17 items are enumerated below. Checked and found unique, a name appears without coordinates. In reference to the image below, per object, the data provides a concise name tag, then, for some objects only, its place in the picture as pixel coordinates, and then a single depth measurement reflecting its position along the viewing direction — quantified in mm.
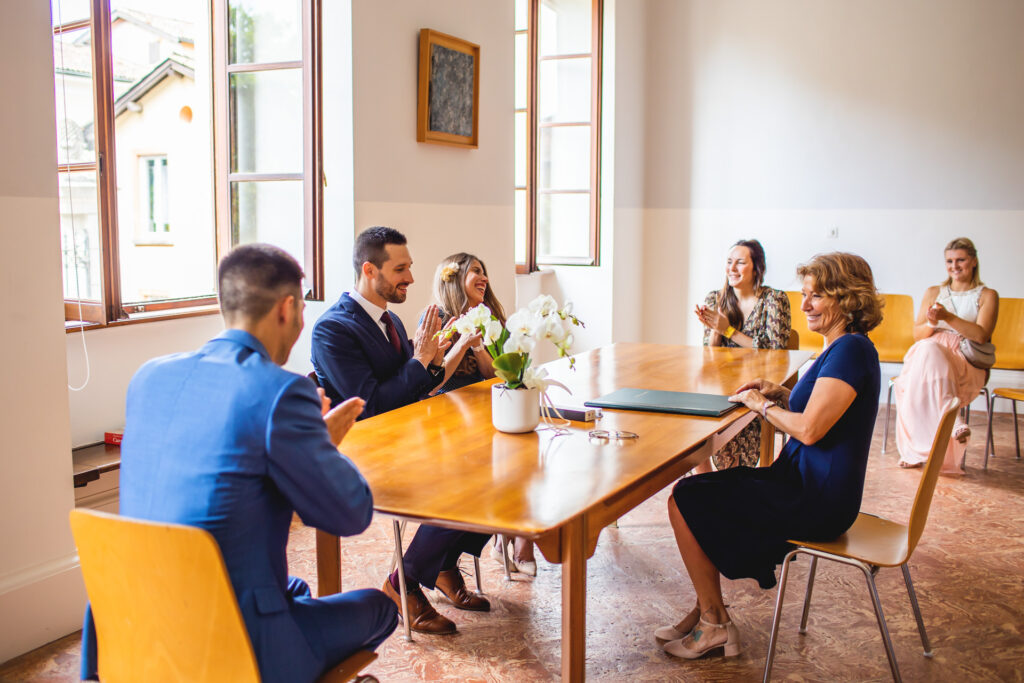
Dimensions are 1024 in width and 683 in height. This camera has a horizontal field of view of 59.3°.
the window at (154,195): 4453
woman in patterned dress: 4184
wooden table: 1842
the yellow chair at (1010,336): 5516
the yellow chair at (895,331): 5934
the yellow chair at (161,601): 1404
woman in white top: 4812
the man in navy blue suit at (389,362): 2820
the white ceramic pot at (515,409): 2449
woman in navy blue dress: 2455
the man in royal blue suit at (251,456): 1468
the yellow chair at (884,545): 2299
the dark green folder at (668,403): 2738
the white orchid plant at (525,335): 2387
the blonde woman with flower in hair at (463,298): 3586
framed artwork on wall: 4473
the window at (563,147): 6438
